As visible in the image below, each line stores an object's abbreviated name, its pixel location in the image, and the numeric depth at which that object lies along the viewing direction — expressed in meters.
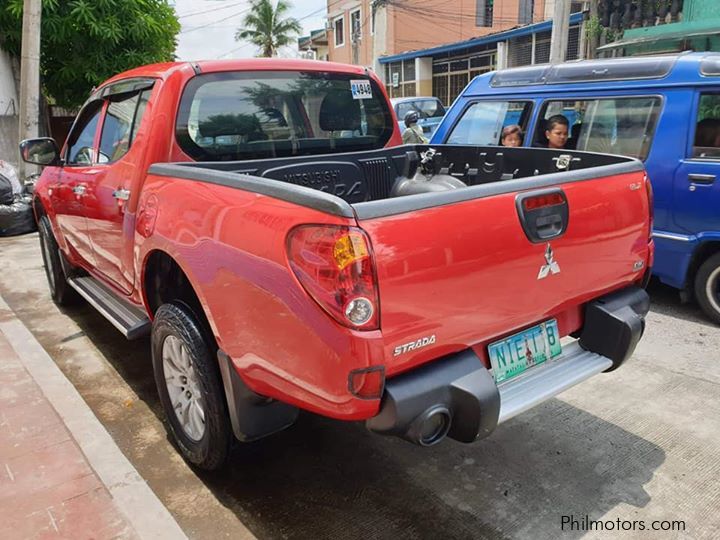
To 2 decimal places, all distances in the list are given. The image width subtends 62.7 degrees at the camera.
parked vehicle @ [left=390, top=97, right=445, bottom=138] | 15.13
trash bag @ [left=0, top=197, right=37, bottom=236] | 8.38
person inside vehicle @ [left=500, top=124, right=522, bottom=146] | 5.58
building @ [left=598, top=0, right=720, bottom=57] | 12.12
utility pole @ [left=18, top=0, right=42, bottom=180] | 9.46
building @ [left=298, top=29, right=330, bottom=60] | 43.38
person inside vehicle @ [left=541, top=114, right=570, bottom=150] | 5.41
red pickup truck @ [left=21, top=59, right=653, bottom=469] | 1.96
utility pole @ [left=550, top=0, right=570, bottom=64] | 12.60
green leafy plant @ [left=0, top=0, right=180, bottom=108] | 10.95
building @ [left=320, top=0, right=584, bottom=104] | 26.44
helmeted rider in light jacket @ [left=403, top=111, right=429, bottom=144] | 8.51
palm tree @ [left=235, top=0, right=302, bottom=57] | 37.81
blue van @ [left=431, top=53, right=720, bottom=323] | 4.54
